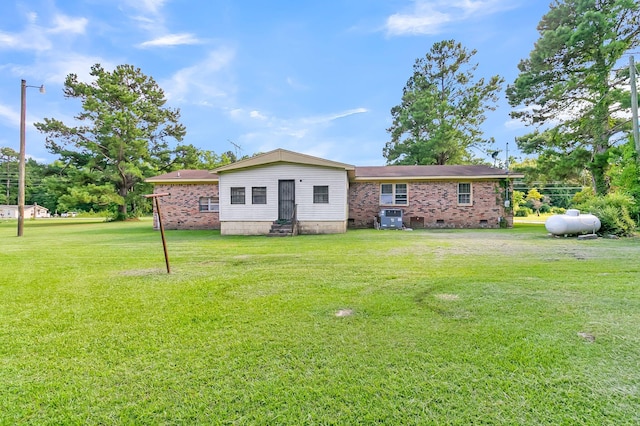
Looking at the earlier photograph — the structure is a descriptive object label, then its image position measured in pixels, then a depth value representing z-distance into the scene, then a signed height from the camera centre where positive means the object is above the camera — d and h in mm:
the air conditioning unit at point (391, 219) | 15047 -224
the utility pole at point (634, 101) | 12781 +4781
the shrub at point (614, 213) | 10305 +15
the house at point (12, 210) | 52344 +1018
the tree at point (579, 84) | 14578 +6888
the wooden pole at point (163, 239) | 5311 -452
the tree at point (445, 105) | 26047 +9567
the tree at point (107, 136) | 25484 +6886
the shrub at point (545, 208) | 40300 +761
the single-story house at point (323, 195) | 13289 +956
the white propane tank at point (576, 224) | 10172 -345
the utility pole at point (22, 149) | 13523 +3028
